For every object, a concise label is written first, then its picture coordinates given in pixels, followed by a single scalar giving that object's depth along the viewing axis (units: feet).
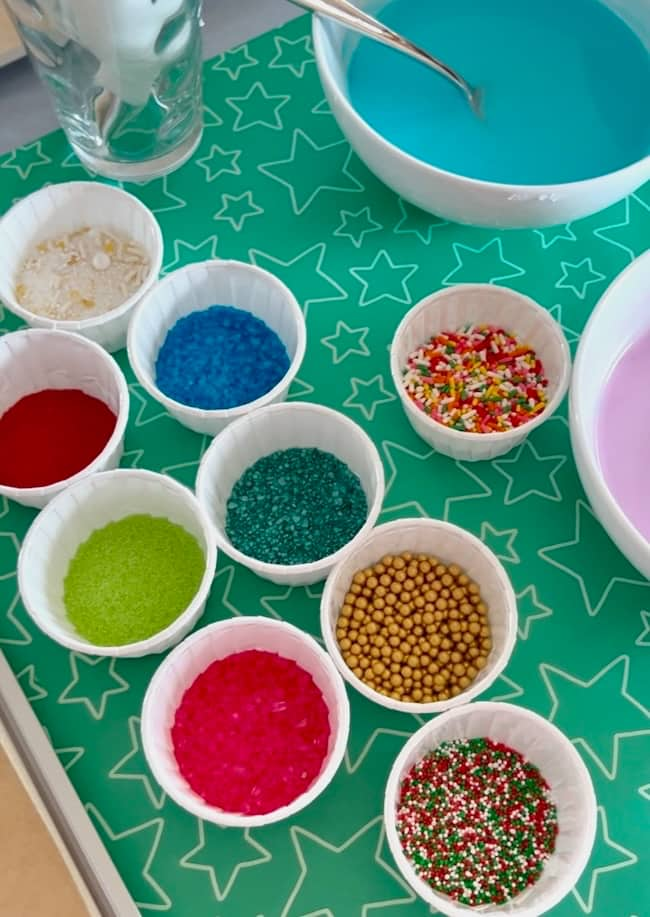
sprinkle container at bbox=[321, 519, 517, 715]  1.35
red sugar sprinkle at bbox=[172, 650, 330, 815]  1.34
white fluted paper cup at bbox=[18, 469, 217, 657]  1.36
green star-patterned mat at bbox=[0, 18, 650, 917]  1.35
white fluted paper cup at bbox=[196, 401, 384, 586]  1.40
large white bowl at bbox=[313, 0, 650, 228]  1.40
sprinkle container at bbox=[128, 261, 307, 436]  1.47
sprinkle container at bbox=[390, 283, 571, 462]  1.45
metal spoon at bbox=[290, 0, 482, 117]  1.44
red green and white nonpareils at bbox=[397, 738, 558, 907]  1.33
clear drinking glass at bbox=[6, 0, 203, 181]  1.38
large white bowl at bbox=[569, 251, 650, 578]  1.31
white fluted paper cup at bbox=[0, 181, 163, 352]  1.52
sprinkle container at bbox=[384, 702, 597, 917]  1.29
